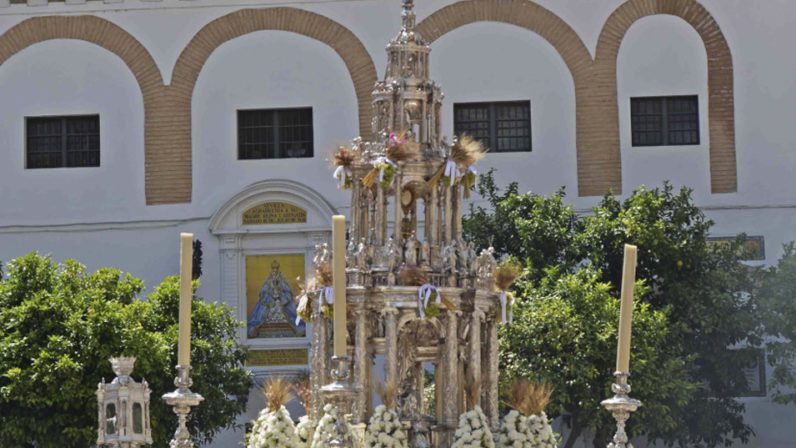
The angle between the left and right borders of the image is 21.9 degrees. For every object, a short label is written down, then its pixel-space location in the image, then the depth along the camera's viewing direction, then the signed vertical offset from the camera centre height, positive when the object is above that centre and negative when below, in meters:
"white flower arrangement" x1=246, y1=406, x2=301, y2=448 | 23.75 -1.66
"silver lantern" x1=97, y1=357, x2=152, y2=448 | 22.38 -1.31
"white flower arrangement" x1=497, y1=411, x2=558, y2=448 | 24.17 -1.74
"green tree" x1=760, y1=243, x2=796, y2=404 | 42.94 -0.76
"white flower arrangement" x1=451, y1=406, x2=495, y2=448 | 23.56 -1.68
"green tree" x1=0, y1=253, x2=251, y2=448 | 39.22 -1.14
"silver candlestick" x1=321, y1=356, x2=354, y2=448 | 20.06 -1.02
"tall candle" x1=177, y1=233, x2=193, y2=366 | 21.48 -0.07
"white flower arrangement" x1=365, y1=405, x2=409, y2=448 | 23.34 -1.64
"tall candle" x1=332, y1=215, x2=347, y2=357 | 20.52 +0.13
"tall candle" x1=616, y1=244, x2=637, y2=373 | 22.67 -0.25
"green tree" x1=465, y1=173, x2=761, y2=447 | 42.78 +0.33
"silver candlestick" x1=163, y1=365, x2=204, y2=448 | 21.17 -1.10
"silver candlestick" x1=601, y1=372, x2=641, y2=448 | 22.17 -1.30
